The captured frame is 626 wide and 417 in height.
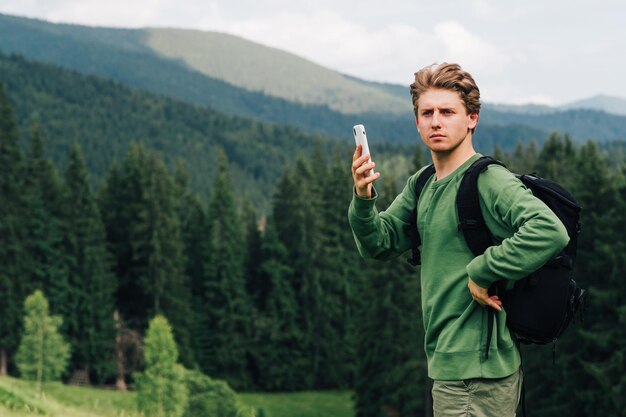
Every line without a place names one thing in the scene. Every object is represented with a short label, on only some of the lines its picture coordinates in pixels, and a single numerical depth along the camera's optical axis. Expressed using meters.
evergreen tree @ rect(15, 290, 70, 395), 45.62
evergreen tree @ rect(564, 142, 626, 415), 35.59
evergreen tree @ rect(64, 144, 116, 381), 62.97
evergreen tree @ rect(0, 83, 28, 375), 59.94
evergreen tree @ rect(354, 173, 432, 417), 47.78
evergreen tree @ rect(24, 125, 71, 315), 62.91
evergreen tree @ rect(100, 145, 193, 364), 65.50
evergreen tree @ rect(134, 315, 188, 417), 37.06
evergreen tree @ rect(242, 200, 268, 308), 72.75
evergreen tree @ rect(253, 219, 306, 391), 68.88
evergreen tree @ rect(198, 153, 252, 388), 67.38
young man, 4.62
